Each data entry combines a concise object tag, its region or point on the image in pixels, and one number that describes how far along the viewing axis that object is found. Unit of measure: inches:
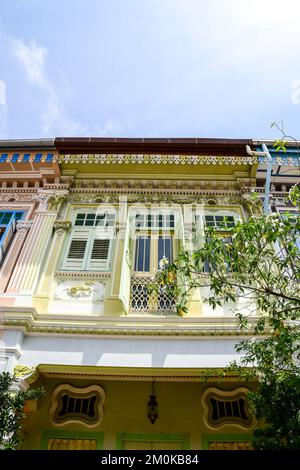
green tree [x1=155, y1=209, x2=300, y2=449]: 142.9
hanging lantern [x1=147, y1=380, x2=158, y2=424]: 213.8
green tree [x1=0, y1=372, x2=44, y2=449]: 156.6
